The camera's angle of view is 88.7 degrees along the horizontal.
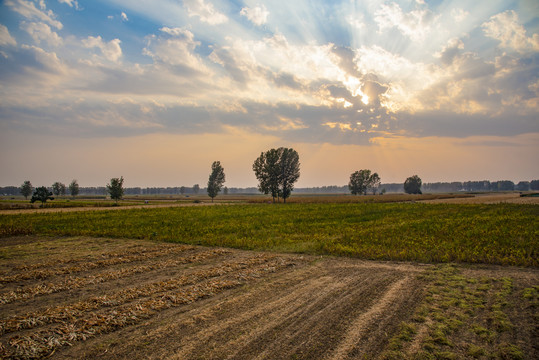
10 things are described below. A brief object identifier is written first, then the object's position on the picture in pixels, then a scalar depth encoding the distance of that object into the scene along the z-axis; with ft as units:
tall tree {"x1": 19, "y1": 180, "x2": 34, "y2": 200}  404.16
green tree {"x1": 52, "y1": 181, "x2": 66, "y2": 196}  583.17
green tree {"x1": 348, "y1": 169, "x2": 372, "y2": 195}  505.66
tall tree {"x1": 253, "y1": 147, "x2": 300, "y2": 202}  274.77
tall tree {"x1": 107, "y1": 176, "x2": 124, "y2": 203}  246.47
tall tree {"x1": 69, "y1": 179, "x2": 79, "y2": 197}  494.18
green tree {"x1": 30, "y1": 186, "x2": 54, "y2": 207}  201.67
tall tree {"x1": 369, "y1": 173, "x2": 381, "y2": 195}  541.42
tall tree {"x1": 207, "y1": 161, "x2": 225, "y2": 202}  352.59
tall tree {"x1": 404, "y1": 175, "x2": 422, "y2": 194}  549.13
